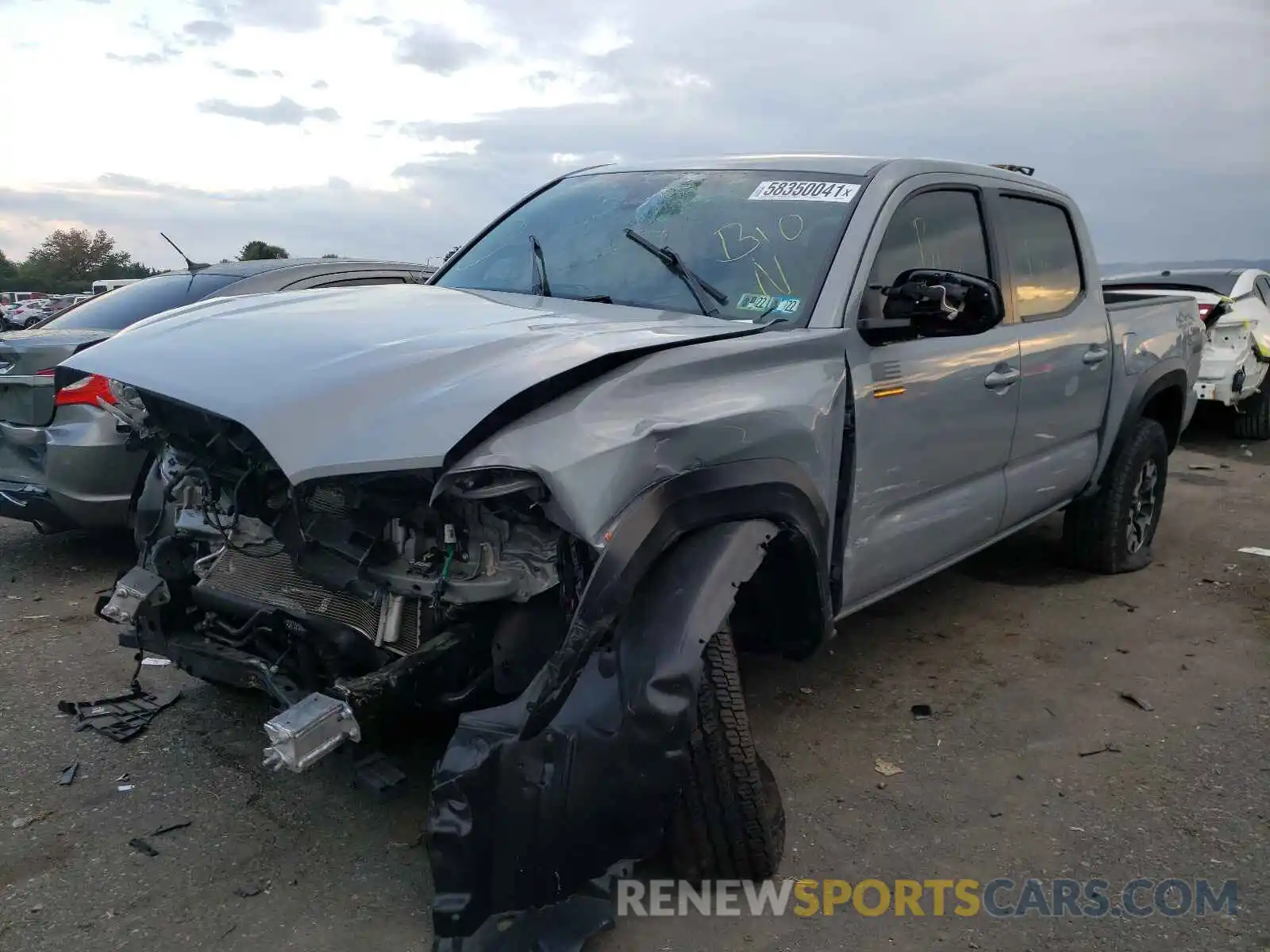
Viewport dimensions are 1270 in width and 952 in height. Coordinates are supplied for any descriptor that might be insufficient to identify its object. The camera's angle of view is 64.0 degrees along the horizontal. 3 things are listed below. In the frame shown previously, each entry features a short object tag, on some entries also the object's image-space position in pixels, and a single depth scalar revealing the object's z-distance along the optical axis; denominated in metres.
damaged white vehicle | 9.24
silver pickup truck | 2.26
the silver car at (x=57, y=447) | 4.88
